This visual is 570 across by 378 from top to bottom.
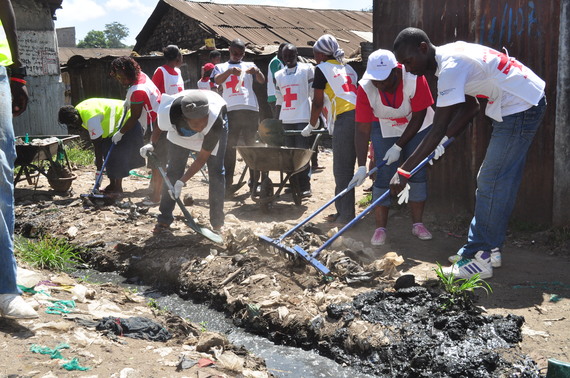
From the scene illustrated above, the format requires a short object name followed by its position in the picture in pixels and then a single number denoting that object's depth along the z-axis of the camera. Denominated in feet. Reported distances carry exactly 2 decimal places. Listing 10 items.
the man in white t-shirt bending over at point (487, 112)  14.26
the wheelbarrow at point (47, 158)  26.02
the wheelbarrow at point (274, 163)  23.65
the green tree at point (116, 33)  324.29
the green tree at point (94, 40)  249.49
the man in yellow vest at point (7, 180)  10.55
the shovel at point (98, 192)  24.46
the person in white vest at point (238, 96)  27.61
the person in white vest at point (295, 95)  26.71
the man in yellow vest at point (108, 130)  24.84
